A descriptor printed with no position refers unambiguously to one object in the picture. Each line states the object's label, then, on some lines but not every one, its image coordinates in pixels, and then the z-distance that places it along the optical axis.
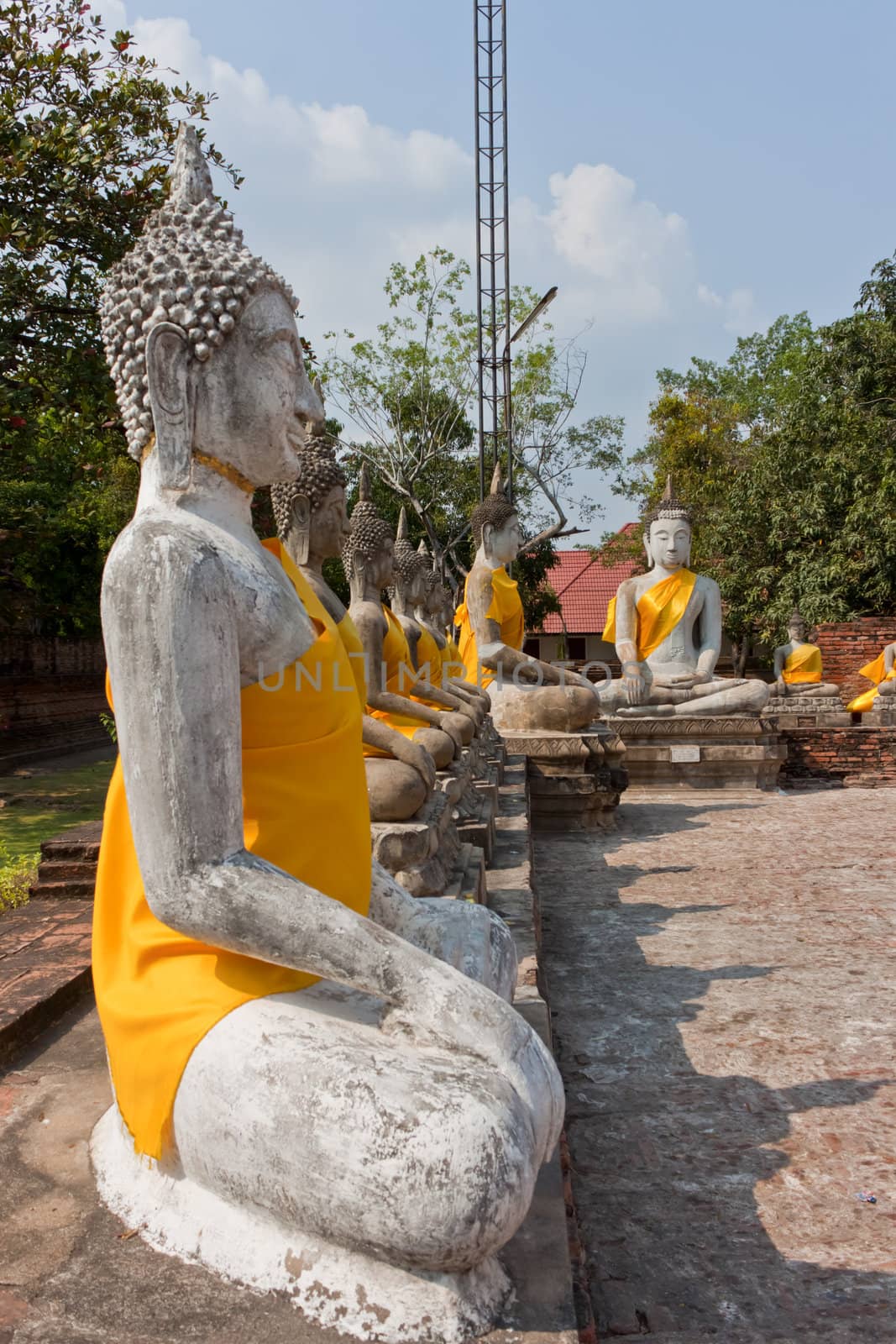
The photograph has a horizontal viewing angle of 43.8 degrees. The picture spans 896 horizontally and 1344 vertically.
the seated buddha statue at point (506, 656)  8.67
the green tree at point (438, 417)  23.95
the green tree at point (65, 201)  7.19
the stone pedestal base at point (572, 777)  8.00
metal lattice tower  18.45
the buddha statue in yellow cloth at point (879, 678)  14.33
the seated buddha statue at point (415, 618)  6.29
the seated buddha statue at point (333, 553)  3.37
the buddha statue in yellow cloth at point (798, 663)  16.62
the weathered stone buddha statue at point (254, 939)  1.45
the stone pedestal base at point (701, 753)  9.79
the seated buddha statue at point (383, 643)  4.38
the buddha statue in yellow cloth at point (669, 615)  11.04
